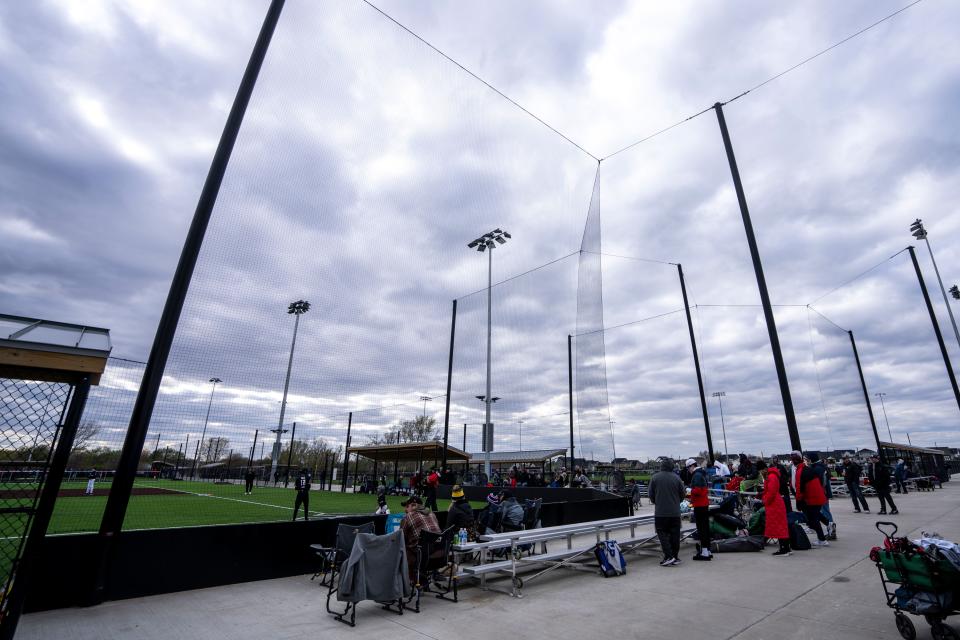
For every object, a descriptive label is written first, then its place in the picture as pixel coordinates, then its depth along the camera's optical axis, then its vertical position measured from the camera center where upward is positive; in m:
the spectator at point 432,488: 12.84 -0.56
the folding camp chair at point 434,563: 5.26 -1.06
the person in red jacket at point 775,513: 6.96 -0.59
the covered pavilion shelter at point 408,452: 22.66 +0.78
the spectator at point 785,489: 8.09 -0.27
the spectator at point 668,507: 6.73 -0.50
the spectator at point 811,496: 7.61 -0.35
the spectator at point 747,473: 11.69 -0.02
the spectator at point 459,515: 6.40 -0.62
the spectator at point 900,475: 17.97 +0.00
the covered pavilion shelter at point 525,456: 33.90 +1.11
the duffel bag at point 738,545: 7.54 -1.12
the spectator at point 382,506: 7.48 -0.62
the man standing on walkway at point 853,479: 11.94 -0.12
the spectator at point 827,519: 7.97 -0.75
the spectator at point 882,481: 10.85 -0.15
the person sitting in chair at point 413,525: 5.23 -0.64
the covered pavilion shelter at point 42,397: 2.70 +0.40
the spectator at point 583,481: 19.52 -0.47
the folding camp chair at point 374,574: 4.53 -1.03
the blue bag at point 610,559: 6.16 -1.13
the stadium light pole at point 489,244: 20.10 +10.25
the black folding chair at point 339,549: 5.42 -0.93
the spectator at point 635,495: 17.68 -0.88
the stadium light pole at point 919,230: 19.25 +9.72
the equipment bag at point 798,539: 7.34 -0.99
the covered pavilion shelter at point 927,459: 22.82 +0.84
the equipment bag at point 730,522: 8.18 -0.83
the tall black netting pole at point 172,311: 4.90 +1.66
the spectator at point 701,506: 7.04 -0.51
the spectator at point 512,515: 7.73 -0.74
